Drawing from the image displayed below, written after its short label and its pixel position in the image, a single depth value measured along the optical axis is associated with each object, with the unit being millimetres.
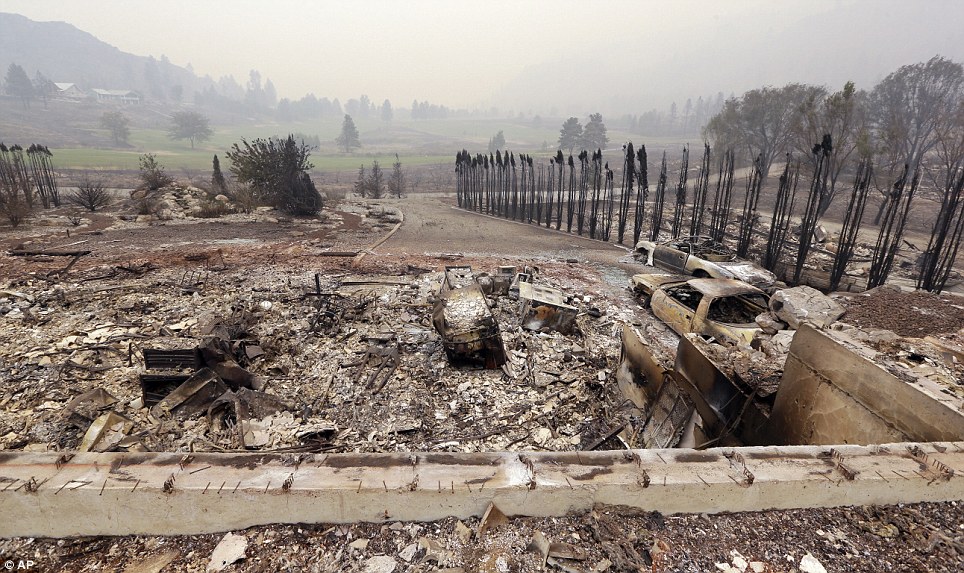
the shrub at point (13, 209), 15697
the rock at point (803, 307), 7719
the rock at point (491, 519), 2621
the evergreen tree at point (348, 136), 99625
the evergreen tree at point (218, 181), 24964
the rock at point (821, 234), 18078
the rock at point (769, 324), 6789
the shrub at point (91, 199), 20188
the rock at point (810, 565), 2414
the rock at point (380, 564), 2396
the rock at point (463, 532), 2570
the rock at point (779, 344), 5395
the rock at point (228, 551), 2404
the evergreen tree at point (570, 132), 73562
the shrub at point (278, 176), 21609
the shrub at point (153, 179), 21844
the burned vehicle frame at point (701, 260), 10609
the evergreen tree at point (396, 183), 36875
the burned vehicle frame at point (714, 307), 6977
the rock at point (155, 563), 2388
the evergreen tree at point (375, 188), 33759
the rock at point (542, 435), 5014
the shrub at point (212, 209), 19734
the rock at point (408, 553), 2459
